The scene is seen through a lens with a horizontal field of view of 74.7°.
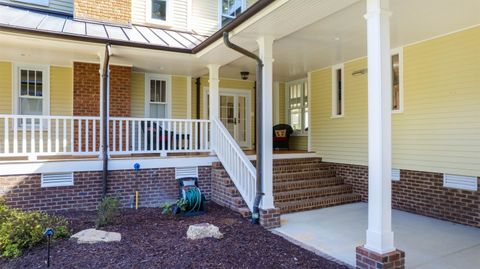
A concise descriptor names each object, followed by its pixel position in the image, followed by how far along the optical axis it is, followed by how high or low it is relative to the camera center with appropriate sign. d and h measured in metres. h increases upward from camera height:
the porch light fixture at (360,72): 7.57 +1.60
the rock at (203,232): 4.69 -1.42
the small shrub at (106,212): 5.20 -1.23
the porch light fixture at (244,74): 8.79 +1.81
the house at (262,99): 4.71 +0.88
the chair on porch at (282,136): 10.33 +0.06
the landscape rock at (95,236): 4.43 -1.42
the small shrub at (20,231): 4.05 -1.26
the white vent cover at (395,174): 6.85 -0.80
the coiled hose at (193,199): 6.17 -1.19
